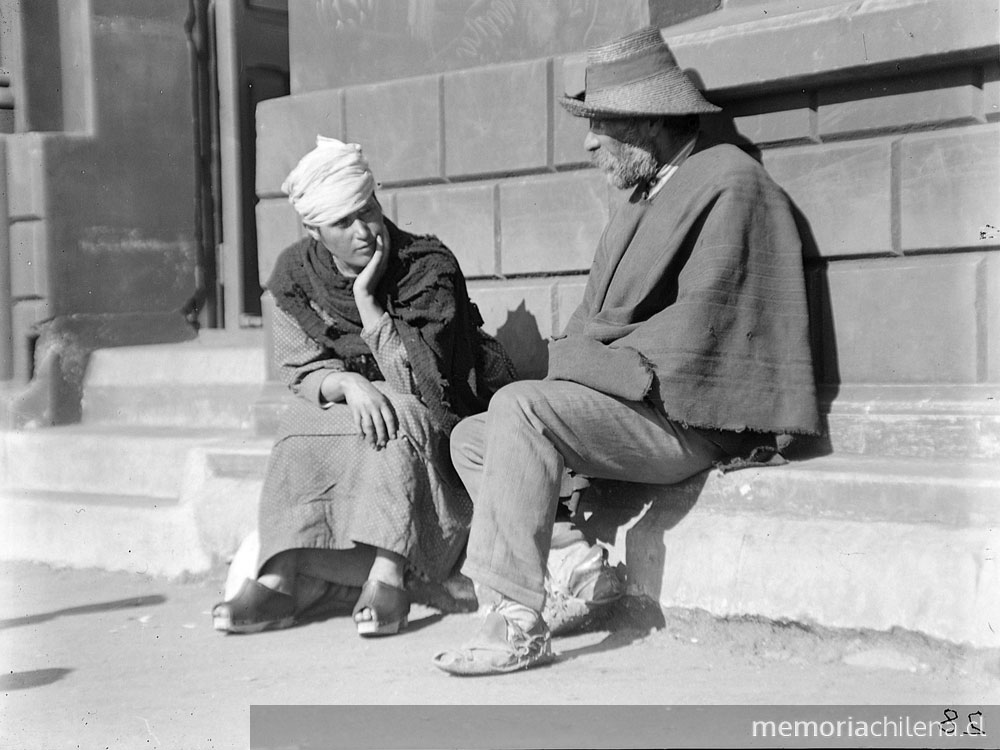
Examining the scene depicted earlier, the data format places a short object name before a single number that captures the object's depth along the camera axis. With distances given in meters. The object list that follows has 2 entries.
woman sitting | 4.23
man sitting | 3.65
